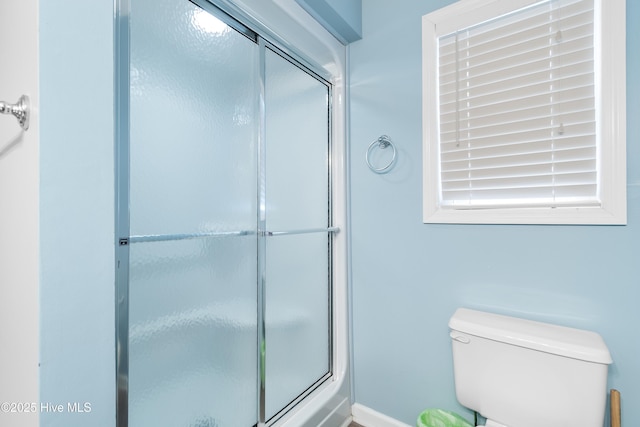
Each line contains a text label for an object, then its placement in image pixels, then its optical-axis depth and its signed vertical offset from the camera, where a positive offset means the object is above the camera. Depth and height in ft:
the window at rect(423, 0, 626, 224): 3.67 +1.38
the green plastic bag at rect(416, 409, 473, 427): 4.33 -2.92
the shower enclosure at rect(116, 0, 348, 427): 3.04 -0.07
